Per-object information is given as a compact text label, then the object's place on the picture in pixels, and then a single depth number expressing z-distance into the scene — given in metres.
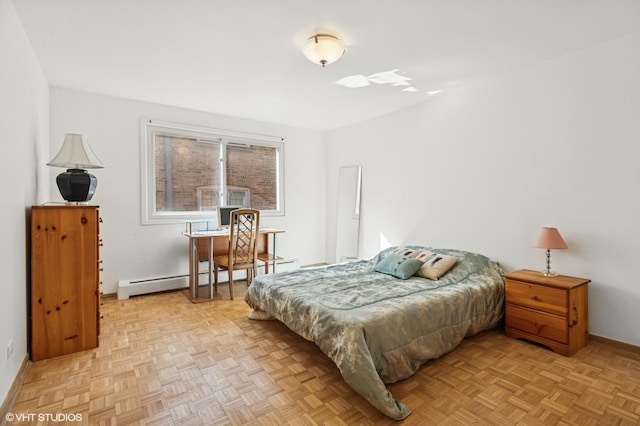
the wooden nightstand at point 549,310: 2.40
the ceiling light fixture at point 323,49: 2.40
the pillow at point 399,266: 3.15
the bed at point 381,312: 1.89
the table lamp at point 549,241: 2.59
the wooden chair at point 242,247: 3.84
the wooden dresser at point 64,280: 2.32
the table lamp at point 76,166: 2.51
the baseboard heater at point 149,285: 3.78
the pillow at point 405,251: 3.52
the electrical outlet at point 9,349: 1.85
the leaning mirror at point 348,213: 4.95
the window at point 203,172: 4.12
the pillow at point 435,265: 3.08
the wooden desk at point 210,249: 3.85
